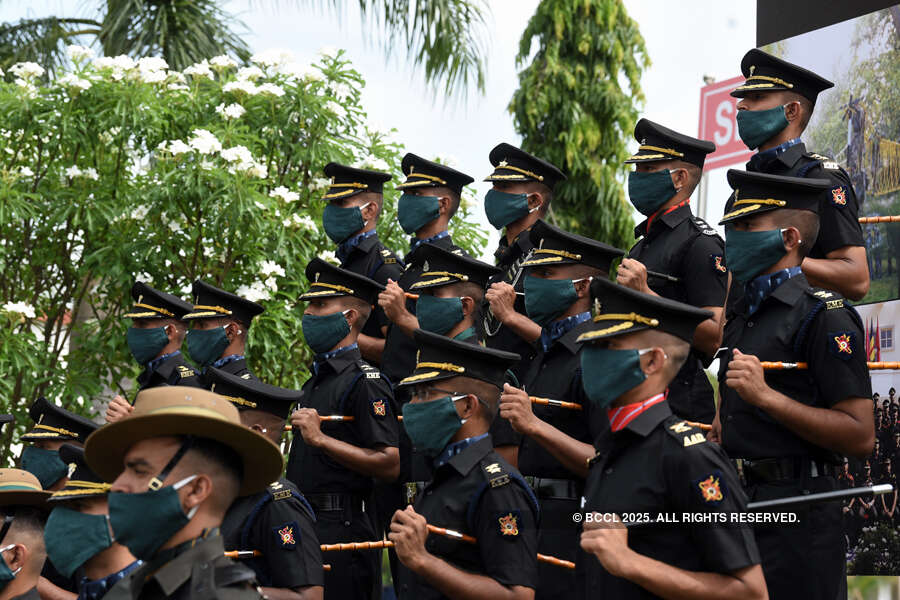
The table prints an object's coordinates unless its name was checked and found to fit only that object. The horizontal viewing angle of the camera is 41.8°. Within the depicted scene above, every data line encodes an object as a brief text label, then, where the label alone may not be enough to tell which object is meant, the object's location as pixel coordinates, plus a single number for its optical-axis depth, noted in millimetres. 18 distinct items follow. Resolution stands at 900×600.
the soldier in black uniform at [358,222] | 8445
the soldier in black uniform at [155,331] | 8539
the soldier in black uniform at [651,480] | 3971
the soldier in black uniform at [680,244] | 6215
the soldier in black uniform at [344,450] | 6855
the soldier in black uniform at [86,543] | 4777
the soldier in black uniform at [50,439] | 8148
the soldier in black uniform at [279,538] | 5402
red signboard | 12031
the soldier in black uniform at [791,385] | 4980
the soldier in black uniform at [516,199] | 7621
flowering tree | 9984
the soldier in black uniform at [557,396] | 5492
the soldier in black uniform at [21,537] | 5645
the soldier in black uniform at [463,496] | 4859
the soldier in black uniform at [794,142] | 5926
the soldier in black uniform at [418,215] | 7832
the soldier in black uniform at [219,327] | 8109
